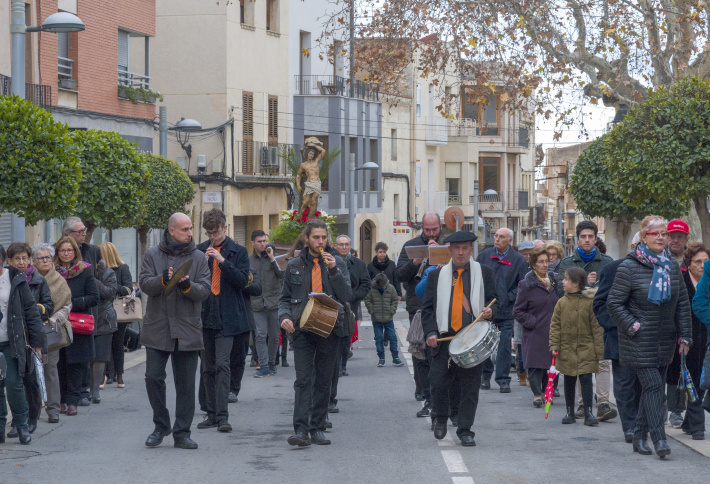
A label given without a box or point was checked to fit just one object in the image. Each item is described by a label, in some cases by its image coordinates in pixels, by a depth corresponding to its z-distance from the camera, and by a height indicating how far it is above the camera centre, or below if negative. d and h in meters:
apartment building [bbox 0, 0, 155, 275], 25.14 +3.15
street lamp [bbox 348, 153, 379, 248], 45.75 +0.44
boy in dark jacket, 18.62 -1.57
